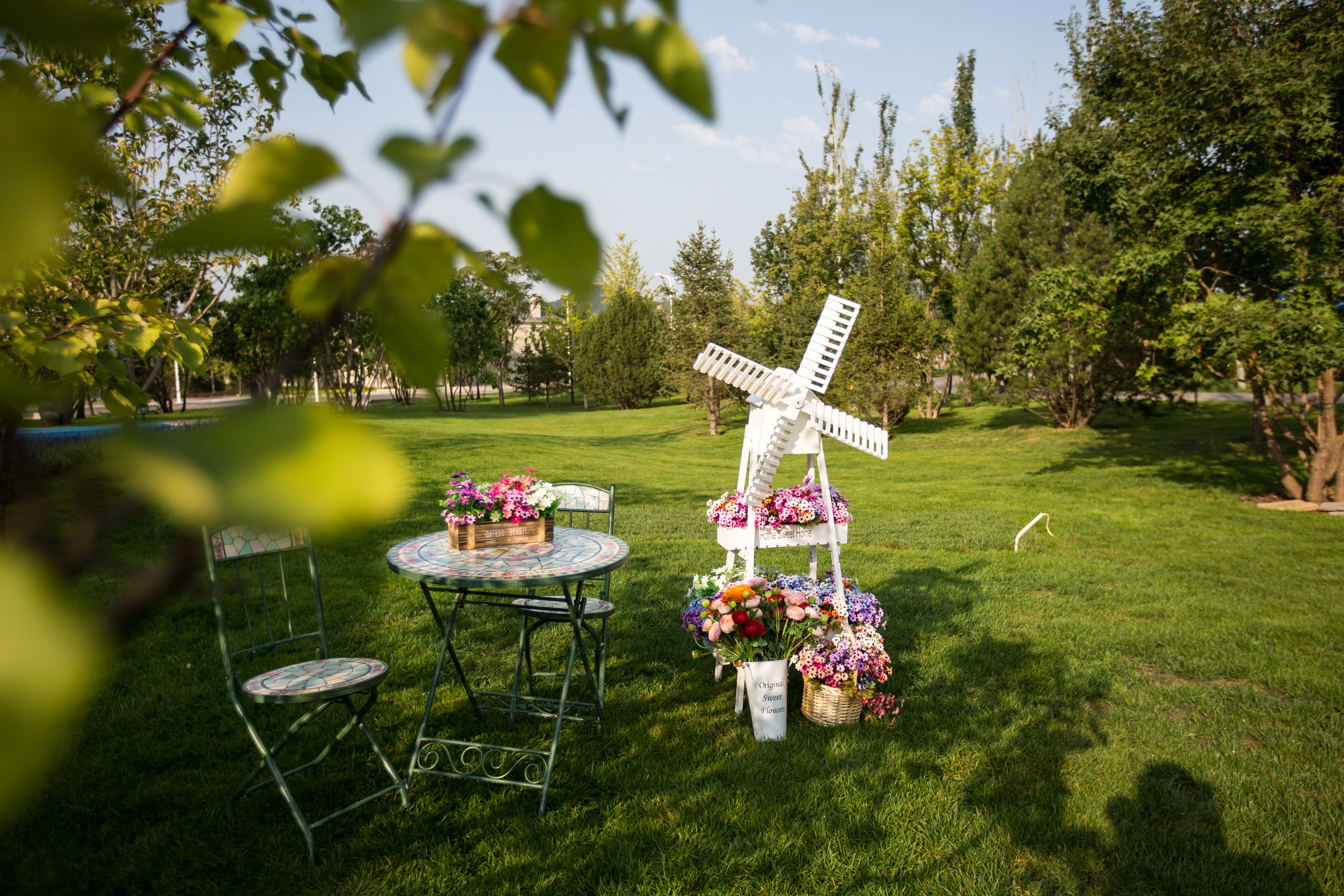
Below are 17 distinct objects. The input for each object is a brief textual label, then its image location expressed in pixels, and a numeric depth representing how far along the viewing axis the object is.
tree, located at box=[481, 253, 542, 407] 33.50
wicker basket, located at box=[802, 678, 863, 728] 4.05
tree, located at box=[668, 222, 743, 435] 21.86
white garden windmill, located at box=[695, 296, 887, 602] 4.38
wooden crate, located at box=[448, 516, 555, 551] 3.88
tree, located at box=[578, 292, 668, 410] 32.91
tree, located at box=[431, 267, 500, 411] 27.73
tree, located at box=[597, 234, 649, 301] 34.69
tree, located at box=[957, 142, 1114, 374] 17.86
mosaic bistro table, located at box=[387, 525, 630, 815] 3.32
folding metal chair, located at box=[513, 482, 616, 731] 3.95
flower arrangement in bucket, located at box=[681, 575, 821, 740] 3.91
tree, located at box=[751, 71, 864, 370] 27.67
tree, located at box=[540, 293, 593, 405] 37.22
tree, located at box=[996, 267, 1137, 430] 10.59
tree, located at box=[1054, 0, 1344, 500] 8.45
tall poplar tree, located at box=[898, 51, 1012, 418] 26.73
